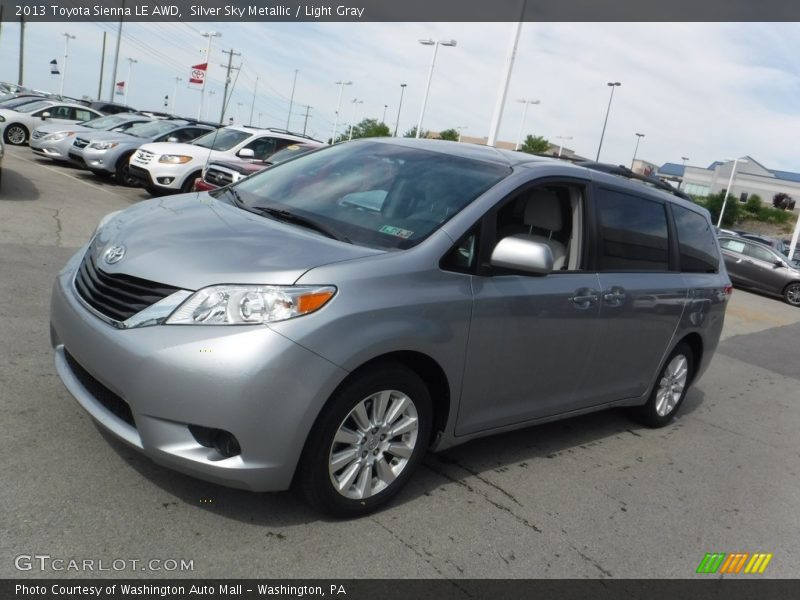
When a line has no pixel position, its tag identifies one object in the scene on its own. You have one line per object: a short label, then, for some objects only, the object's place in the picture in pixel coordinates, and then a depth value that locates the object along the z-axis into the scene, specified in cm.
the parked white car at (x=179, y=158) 1322
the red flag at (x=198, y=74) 1991
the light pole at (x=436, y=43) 3369
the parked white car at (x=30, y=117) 2069
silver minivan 299
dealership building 9594
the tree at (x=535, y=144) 6575
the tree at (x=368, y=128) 8162
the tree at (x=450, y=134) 6566
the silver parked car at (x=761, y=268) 2098
